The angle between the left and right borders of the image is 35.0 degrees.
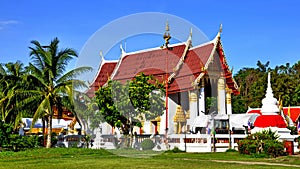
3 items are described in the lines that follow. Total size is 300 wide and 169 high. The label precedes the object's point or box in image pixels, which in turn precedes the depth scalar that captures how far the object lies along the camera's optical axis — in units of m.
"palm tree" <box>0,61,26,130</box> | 28.61
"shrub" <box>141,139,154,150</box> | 25.99
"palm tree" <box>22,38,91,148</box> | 27.56
